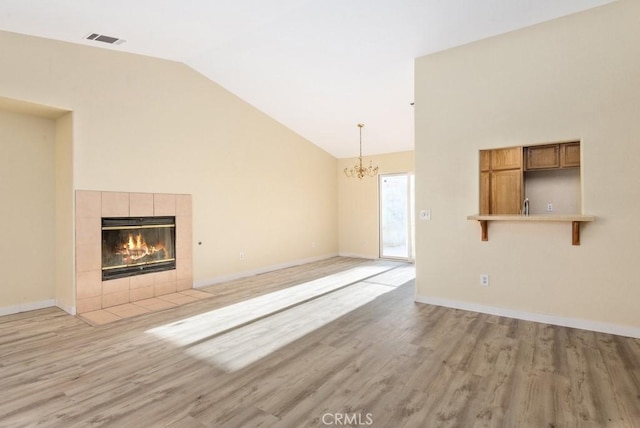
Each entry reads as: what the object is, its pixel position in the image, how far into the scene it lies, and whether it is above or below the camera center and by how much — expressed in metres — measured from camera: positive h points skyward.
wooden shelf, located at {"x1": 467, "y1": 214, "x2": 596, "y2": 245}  3.40 -0.08
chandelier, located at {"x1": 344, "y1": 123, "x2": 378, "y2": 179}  8.28 +1.00
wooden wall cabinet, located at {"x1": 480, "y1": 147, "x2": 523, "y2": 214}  4.54 +0.41
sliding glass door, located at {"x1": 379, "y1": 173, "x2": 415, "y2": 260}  7.94 -0.09
